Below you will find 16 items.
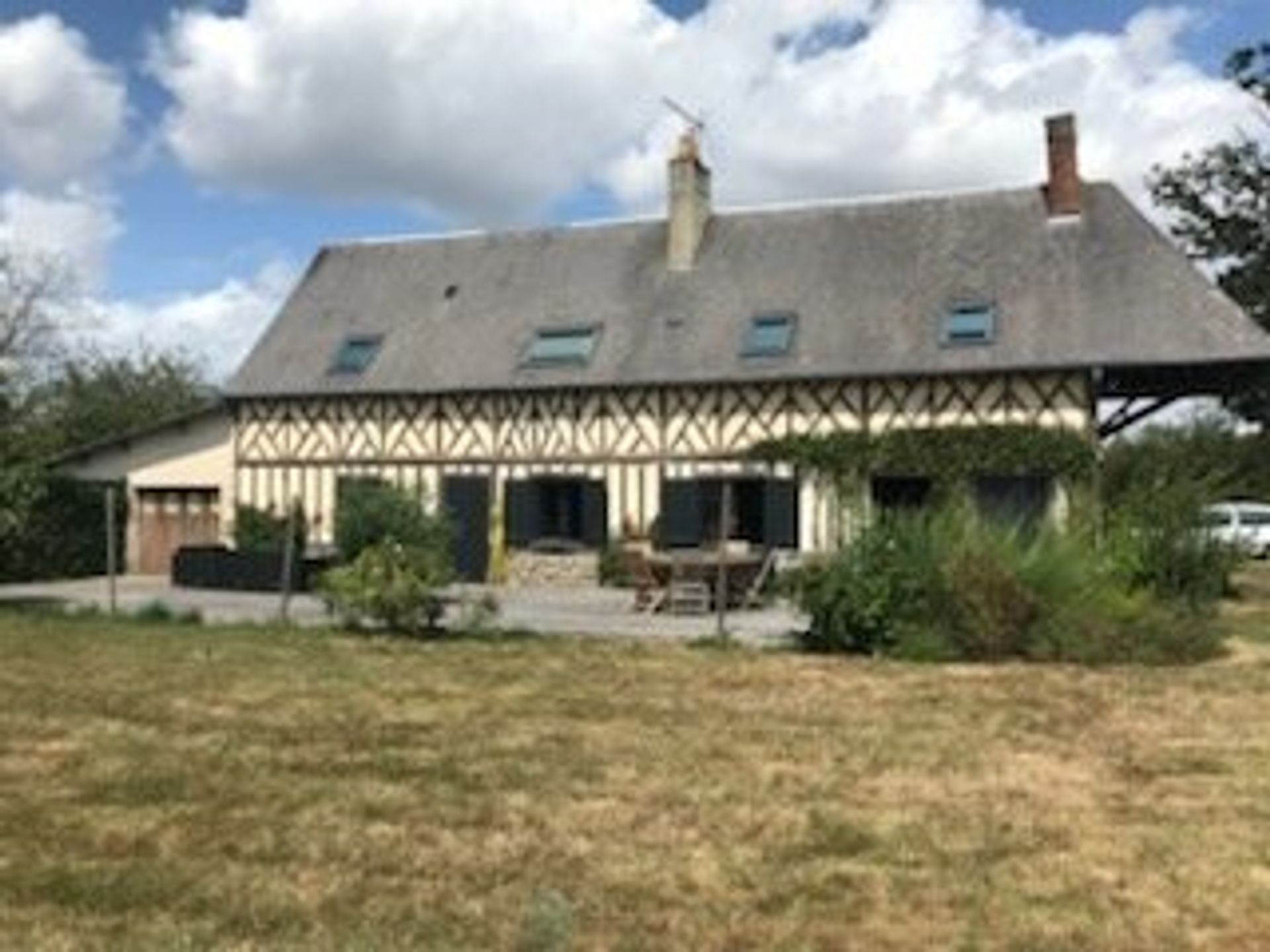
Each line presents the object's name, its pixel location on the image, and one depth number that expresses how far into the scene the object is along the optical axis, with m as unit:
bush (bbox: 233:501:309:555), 25.53
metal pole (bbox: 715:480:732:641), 14.45
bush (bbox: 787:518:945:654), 12.84
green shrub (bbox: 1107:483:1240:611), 14.38
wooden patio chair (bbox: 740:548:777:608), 19.02
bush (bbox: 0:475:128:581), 25.69
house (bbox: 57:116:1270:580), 22.42
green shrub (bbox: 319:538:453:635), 14.34
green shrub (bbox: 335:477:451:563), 15.87
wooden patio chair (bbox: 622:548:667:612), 18.67
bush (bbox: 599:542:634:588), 23.67
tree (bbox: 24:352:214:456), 35.56
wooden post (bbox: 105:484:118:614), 16.13
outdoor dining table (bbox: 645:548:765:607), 18.27
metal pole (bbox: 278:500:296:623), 16.31
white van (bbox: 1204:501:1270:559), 30.66
